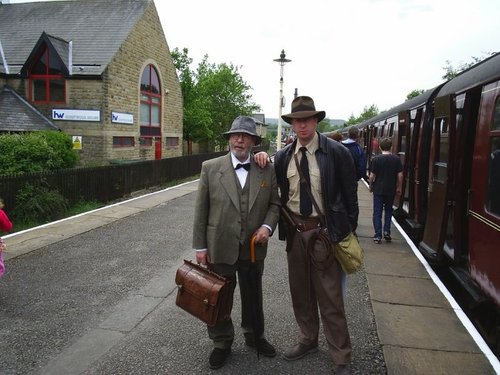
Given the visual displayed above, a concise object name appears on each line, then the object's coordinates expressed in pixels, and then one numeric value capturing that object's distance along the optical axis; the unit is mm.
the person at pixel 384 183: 7359
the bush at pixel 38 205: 9055
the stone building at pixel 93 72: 18312
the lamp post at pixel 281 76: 18750
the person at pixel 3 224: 4773
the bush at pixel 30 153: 10023
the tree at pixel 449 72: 32906
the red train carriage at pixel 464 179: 4254
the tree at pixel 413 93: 50672
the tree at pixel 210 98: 30312
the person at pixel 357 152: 7488
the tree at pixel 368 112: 82938
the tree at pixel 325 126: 108188
